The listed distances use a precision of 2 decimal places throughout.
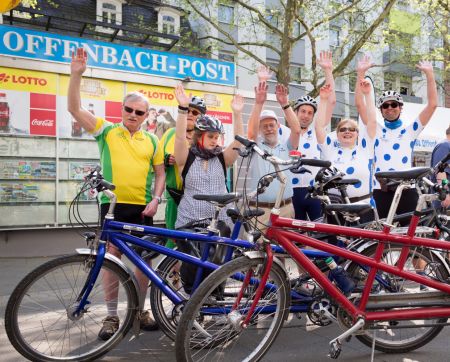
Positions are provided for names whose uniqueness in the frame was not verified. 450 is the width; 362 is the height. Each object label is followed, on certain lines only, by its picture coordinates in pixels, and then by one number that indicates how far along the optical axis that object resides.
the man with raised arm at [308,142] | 4.51
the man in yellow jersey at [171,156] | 3.96
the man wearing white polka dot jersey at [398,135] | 4.45
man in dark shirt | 5.50
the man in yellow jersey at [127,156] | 3.63
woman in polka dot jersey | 4.40
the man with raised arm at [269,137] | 4.00
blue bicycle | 2.92
